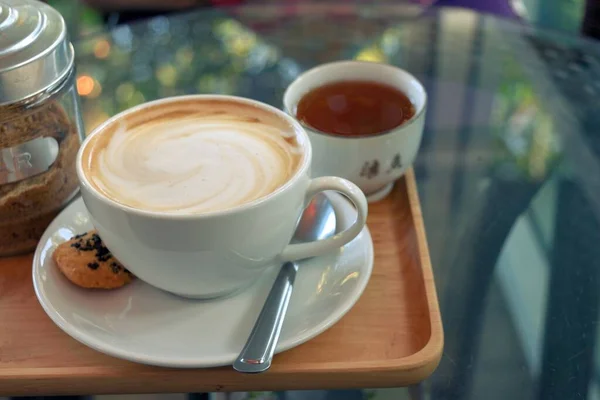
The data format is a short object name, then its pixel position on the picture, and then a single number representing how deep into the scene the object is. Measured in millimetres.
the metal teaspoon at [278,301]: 509
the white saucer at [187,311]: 534
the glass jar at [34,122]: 583
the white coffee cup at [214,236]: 513
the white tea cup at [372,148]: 702
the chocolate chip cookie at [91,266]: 595
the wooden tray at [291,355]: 538
